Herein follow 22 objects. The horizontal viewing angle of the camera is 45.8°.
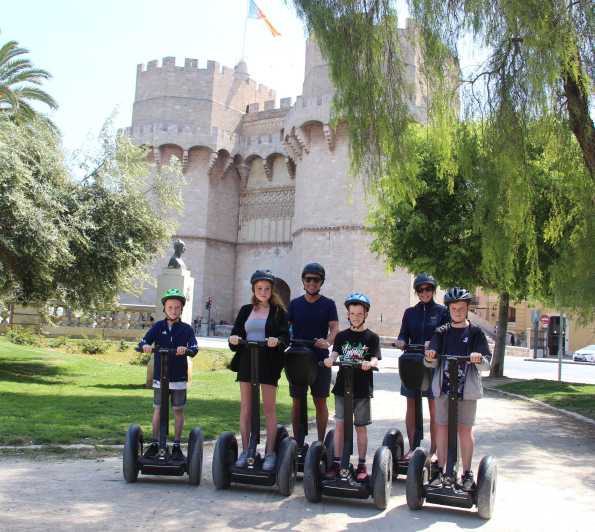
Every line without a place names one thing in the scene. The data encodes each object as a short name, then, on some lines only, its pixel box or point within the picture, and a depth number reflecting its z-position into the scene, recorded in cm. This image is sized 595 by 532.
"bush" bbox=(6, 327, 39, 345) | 2092
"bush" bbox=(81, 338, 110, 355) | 2006
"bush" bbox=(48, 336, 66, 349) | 2112
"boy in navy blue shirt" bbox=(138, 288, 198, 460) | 553
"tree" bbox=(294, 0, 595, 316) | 836
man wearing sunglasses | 582
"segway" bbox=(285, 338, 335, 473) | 542
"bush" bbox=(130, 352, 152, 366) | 1772
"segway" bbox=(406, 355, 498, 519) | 479
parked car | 3228
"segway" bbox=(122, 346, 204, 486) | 534
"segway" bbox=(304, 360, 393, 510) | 490
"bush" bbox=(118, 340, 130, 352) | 2064
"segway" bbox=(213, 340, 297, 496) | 515
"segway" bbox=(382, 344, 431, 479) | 580
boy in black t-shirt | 516
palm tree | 2098
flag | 3881
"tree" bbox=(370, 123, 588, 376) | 1252
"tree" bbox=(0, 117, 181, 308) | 1227
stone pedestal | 1559
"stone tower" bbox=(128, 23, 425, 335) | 4172
